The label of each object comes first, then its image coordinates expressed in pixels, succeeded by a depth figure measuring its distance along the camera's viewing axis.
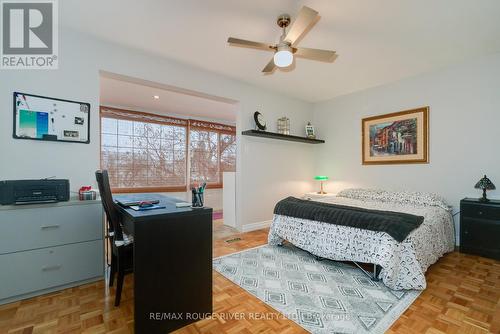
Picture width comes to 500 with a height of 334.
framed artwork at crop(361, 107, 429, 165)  3.64
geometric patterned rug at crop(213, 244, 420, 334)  1.75
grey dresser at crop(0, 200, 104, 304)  1.94
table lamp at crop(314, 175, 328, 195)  4.62
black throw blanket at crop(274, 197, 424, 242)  2.25
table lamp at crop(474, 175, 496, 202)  2.95
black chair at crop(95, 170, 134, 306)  1.76
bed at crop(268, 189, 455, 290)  2.18
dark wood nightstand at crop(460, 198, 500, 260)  2.84
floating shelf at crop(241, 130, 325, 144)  3.97
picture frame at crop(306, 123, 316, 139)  4.93
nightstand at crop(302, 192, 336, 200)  4.08
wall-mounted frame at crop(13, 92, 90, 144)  2.30
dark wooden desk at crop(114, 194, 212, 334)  1.49
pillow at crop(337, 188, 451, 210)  3.22
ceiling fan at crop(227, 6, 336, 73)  1.91
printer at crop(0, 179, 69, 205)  1.97
